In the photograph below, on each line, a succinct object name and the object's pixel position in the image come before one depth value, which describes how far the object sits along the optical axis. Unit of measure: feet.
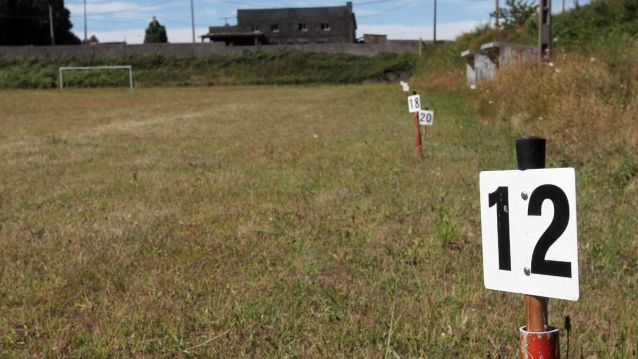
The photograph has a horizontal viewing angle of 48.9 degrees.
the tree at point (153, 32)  288.63
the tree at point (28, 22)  241.96
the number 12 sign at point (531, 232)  6.69
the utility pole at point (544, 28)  59.77
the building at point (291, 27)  275.39
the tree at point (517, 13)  111.24
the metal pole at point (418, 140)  30.90
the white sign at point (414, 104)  32.04
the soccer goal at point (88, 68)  165.09
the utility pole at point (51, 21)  240.12
